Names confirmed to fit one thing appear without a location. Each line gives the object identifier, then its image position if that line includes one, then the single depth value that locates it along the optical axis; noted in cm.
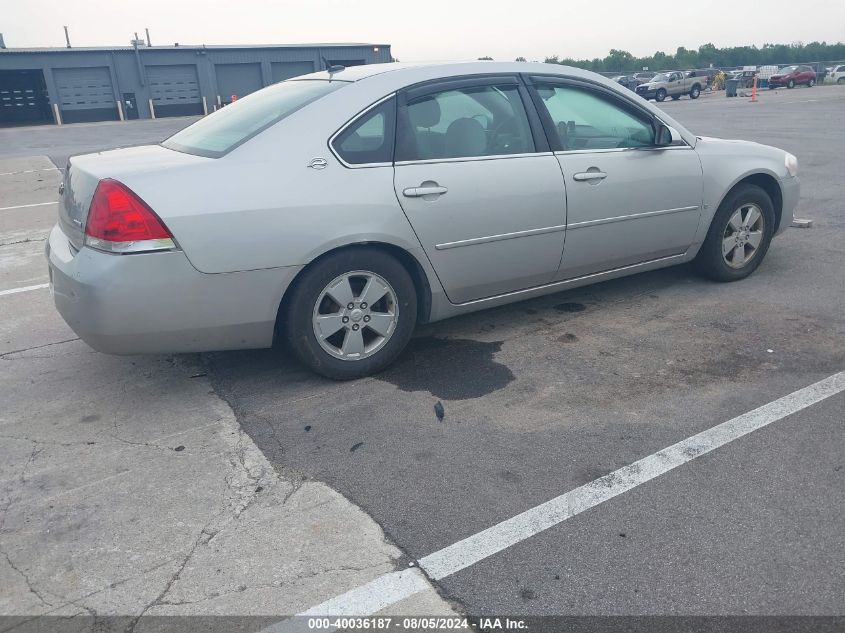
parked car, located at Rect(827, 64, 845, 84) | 4865
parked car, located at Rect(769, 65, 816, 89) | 4353
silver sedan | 346
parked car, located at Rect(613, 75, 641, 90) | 4191
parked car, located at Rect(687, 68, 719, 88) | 4122
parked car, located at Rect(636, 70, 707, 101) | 3947
